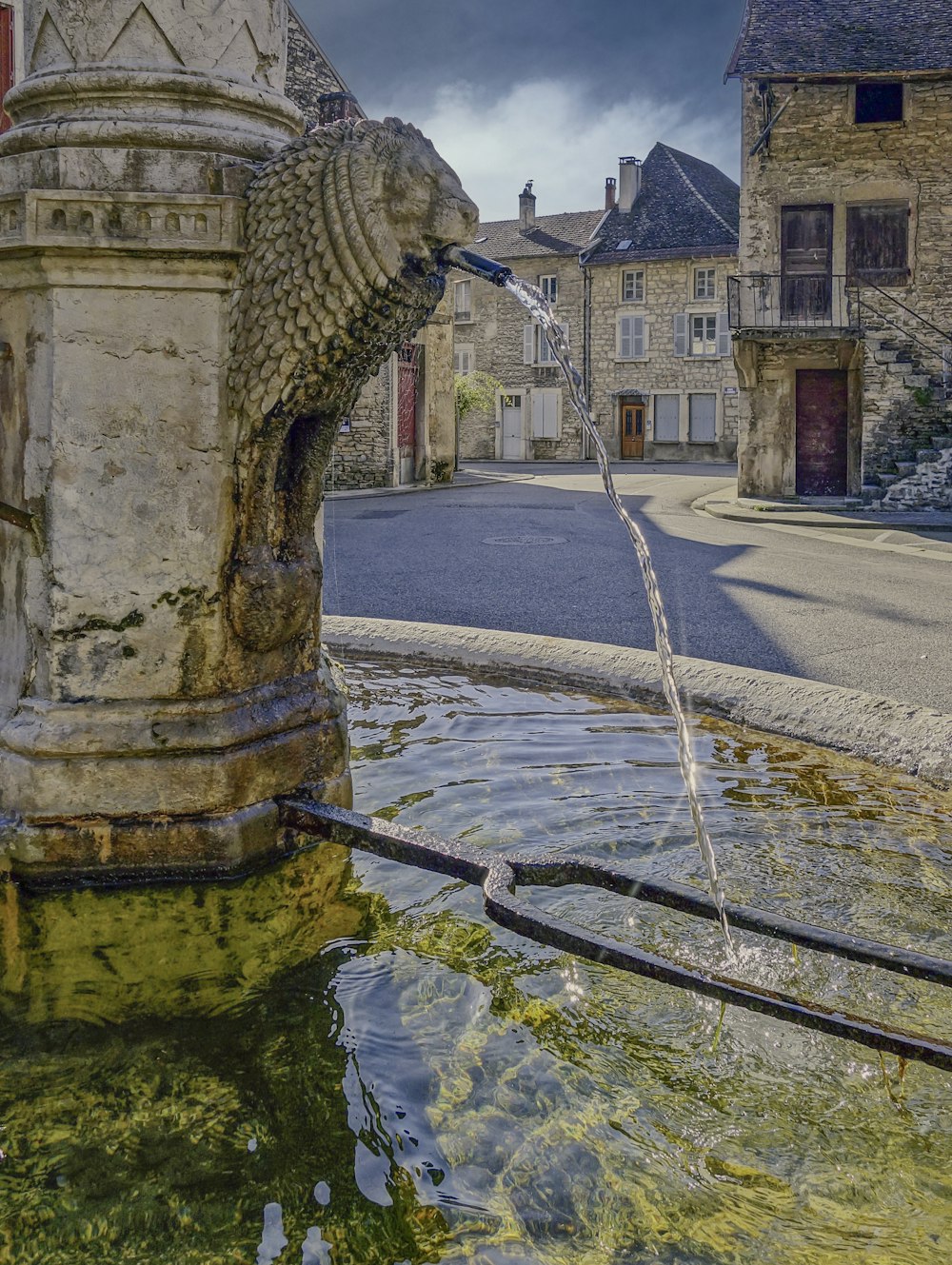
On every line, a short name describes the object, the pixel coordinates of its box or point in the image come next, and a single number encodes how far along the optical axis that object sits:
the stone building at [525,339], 41.78
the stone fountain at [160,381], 2.29
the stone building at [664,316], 39.69
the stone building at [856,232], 20.75
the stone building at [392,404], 21.08
